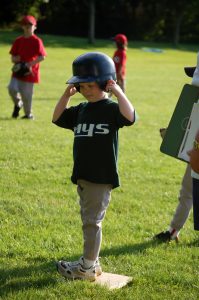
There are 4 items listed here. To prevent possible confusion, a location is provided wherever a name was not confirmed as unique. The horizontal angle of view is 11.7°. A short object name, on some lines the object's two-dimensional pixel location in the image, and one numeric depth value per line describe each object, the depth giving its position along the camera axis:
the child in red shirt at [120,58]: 26.06
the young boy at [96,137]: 6.77
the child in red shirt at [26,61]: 18.94
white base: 6.97
